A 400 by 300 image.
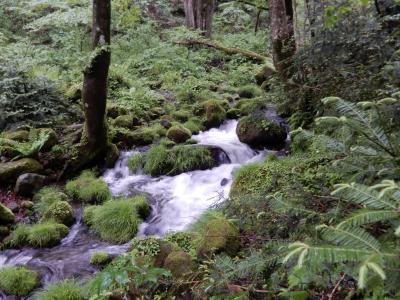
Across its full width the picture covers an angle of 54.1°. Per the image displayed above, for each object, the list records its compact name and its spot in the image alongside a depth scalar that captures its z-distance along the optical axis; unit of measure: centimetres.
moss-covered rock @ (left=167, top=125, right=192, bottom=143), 959
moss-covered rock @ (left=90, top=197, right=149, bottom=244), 629
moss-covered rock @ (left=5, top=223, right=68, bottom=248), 622
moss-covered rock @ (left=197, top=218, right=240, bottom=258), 407
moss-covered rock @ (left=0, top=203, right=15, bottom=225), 669
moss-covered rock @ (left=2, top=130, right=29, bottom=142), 874
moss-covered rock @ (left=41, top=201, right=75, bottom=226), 674
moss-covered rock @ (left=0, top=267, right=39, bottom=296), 505
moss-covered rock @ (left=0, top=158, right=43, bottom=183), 782
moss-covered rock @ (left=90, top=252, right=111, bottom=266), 554
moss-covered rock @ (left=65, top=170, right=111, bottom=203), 755
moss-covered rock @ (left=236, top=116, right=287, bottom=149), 827
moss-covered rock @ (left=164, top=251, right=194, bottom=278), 407
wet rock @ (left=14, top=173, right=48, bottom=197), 766
